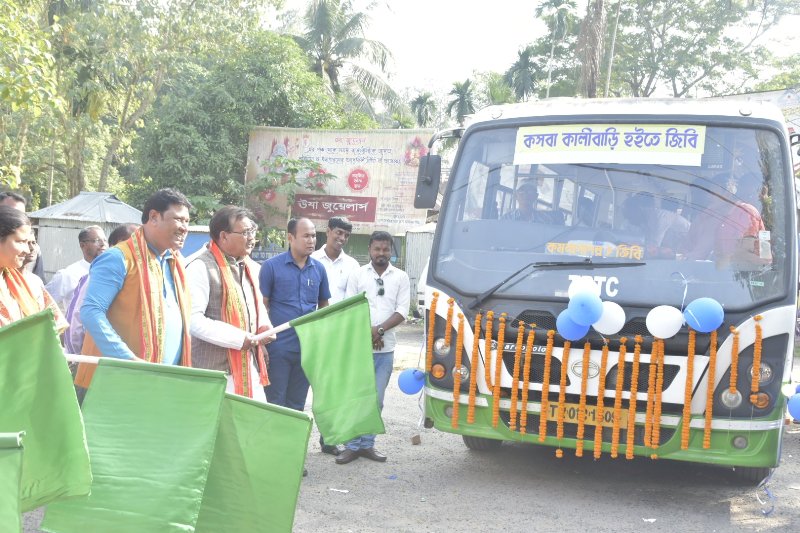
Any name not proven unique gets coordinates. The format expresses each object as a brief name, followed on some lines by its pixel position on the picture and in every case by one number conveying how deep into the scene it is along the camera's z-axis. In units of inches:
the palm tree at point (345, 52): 1097.4
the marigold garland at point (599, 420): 204.7
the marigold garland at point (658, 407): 199.5
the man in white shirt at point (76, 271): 271.1
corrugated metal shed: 717.9
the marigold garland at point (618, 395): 202.5
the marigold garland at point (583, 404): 205.8
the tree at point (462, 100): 1674.5
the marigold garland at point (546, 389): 208.5
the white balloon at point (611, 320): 201.0
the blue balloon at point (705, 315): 193.0
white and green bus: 199.8
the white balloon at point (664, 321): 196.9
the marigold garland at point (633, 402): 201.3
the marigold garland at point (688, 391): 198.1
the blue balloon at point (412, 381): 233.1
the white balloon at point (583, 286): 206.4
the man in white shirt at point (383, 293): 263.4
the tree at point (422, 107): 1780.3
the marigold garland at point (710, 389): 197.8
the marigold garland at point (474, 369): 217.6
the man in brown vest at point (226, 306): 186.5
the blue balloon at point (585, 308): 195.9
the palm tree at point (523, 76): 1445.1
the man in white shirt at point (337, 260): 273.6
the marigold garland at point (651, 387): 200.2
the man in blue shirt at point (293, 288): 233.3
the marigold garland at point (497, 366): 214.7
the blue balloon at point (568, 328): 201.5
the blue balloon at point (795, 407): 183.8
